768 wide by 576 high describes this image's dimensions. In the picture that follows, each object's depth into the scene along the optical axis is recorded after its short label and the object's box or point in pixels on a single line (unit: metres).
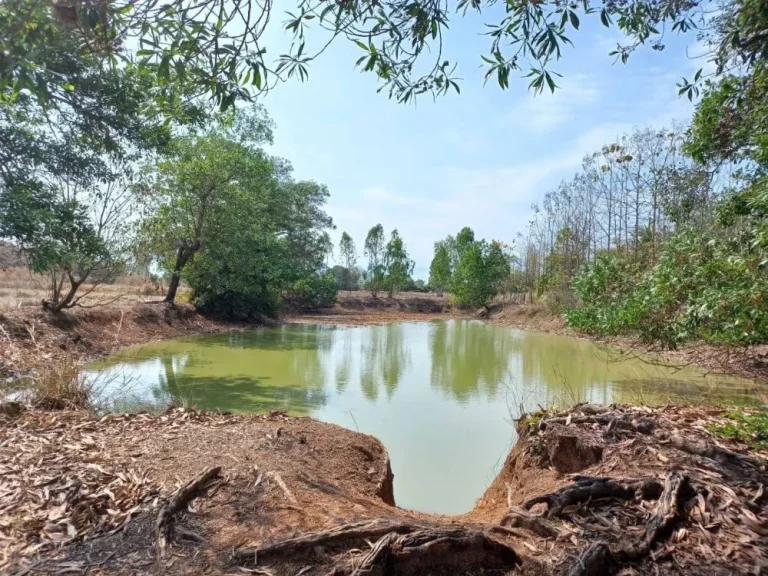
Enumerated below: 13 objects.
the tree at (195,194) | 14.60
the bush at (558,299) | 20.83
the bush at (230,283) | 16.38
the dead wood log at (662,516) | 1.92
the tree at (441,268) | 41.01
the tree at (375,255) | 37.98
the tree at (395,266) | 37.50
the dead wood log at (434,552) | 1.82
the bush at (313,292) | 26.97
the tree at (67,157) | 5.53
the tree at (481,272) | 32.44
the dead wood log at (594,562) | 1.78
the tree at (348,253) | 41.06
